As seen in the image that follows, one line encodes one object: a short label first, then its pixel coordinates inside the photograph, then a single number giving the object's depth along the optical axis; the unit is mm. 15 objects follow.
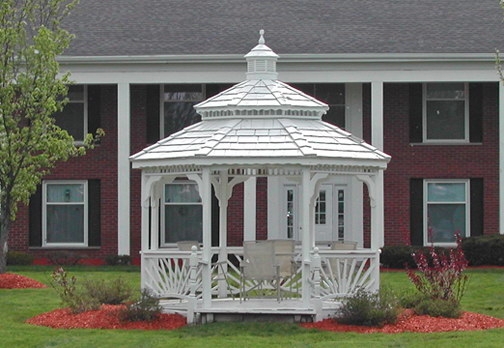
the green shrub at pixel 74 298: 20844
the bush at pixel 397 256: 31844
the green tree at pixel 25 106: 25844
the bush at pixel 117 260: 34538
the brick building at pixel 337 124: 36219
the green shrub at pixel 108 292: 21844
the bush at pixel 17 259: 34312
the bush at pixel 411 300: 20844
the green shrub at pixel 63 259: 34281
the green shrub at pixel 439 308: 20031
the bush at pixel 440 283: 20250
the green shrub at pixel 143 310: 20016
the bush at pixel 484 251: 31938
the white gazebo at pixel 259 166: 20453
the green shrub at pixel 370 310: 19578
